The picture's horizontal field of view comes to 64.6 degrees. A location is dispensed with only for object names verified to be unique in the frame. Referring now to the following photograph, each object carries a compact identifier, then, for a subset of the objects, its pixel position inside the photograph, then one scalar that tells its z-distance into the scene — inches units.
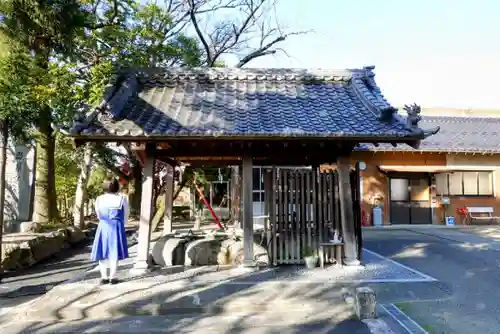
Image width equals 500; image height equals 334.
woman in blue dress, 256.5
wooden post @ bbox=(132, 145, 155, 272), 290.7
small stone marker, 207.9
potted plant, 300.8
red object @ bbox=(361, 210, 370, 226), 767.1
